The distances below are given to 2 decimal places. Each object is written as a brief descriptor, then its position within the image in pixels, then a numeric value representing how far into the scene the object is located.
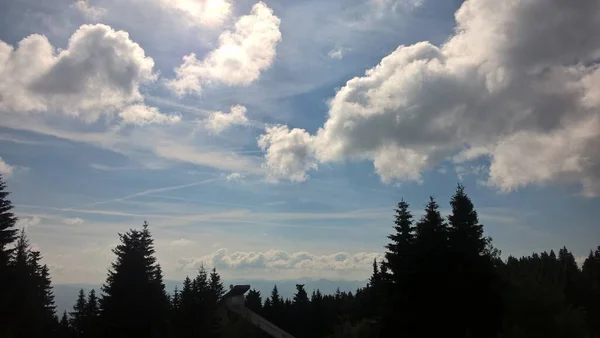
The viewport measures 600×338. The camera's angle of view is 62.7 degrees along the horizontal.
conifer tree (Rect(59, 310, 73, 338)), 74.00
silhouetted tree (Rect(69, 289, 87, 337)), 85.21
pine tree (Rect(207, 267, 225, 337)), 44.91
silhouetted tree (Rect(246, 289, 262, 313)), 100.79
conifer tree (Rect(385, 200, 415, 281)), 36.94
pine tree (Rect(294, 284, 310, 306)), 96.19
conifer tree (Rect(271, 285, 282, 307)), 98.03
